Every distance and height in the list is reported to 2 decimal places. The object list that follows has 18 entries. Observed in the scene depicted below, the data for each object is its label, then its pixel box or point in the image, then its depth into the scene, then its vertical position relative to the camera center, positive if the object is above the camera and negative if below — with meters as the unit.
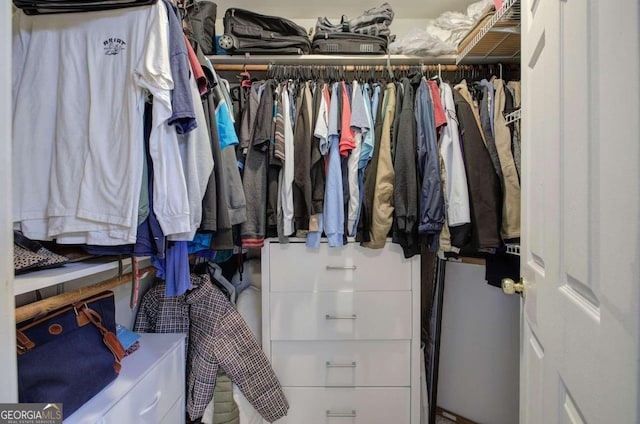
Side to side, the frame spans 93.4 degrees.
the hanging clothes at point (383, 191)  1.30 +0.09
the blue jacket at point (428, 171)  1.24 +0.17
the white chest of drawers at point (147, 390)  0.81 -0.54
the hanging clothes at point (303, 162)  1.29 +0.21
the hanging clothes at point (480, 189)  1.20 +0.09
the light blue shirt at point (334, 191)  1.31 +0.09
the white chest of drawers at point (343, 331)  1.42 -0.57
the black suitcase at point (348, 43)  1.48 +0.83
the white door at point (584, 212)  0.38 +0.00
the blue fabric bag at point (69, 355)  0.72 -0.38
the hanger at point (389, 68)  1.45 +0.70
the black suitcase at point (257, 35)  1.47 +0.86
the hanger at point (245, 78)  1.43 +0.64
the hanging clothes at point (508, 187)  1.20 +0.10
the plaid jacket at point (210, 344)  1.30 -0.58
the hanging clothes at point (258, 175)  1.30 +0.16
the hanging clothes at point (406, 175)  1.27 +0.15
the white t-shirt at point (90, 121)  0.80 +0.24
